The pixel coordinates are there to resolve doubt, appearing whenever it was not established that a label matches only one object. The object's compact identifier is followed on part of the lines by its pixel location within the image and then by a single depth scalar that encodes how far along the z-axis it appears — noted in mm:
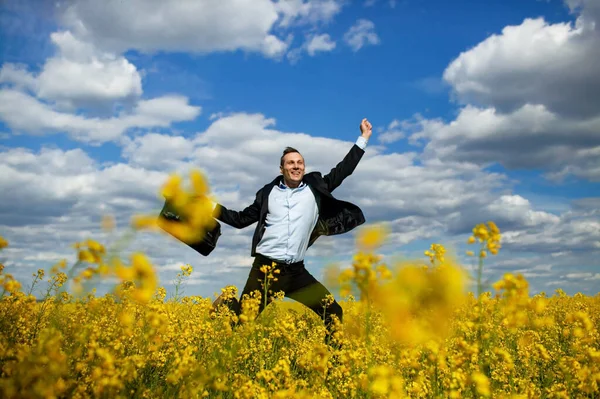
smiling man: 5559
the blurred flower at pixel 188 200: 2033
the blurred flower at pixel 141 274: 1956
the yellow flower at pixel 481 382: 2355
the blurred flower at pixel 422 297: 2100
